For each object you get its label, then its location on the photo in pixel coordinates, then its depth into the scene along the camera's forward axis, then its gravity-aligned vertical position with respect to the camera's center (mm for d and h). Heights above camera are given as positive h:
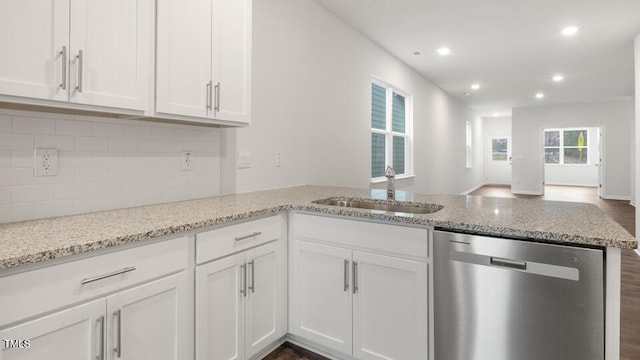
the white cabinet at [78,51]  1208 +503
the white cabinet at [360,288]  1650 -545
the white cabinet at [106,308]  1006 -421
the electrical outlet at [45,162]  1499 +79
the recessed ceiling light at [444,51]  4816 +1849
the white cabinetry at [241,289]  1552 -534
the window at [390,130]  4695 +765
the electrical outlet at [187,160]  2131 +126
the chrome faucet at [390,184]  2307 -11
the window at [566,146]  12195 +1323
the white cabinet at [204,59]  1695 +652
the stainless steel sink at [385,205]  2086 -143
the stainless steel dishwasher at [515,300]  1278 -465
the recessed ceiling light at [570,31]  4002 +1790
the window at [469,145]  10469 +1164
